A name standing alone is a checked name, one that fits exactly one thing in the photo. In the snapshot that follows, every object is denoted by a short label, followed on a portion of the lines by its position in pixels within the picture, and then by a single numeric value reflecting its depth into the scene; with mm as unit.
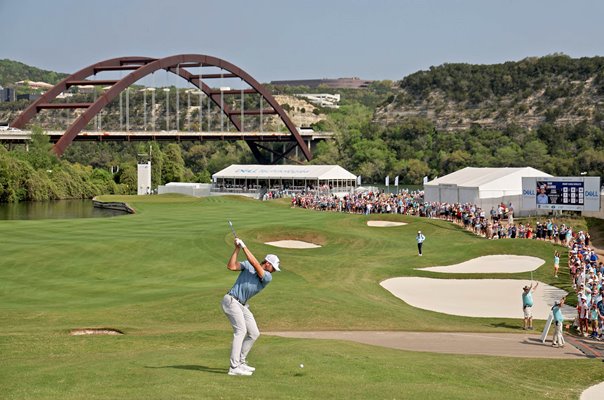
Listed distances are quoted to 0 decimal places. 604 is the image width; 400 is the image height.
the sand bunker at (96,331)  23344
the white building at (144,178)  118875
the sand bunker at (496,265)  42406
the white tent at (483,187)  66875
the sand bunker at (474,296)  32219
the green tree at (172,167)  135000
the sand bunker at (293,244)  50906
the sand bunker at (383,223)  64431
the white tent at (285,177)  106875
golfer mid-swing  15484
